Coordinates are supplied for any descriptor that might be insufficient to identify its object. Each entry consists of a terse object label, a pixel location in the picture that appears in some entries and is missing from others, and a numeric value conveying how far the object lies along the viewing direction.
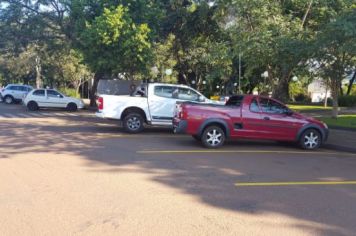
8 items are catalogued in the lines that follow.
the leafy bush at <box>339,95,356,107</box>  44.35
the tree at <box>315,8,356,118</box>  13.23
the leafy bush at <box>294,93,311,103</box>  60.02
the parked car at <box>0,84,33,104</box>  39.50
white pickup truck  16.38
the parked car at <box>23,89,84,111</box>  29.64
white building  66.00
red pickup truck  12.87
